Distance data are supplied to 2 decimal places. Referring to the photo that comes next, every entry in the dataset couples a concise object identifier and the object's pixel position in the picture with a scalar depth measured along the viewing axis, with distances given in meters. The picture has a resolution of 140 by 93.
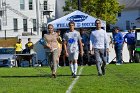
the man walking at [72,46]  16.81
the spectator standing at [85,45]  26.96
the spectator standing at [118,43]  25.42
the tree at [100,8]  60.95
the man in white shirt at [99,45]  16.84
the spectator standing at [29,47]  30.08
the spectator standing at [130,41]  27.95
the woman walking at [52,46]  16.83
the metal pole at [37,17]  63.12
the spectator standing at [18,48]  30.56
